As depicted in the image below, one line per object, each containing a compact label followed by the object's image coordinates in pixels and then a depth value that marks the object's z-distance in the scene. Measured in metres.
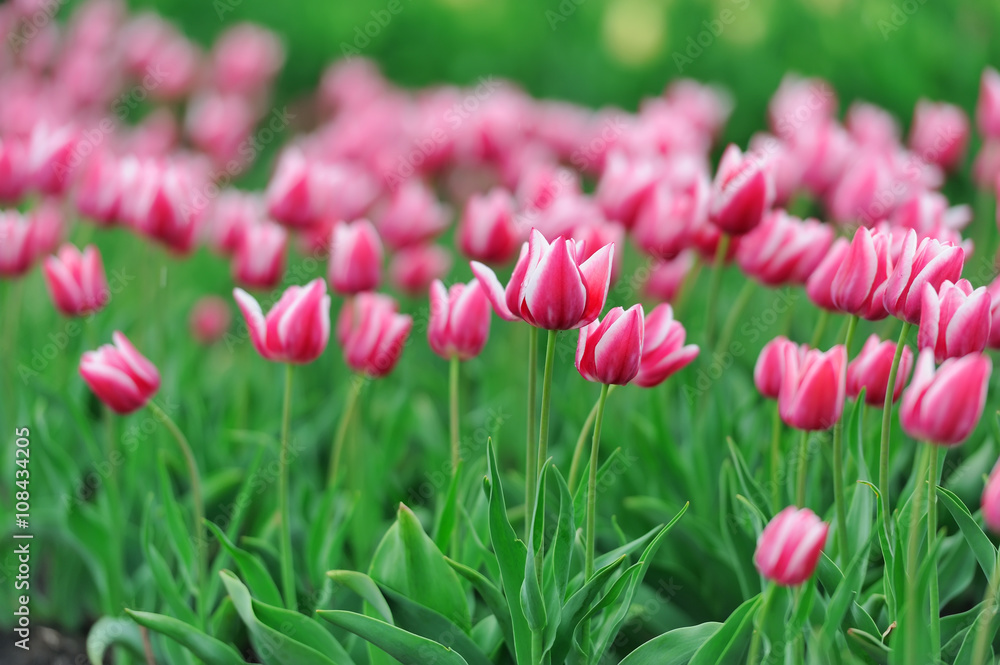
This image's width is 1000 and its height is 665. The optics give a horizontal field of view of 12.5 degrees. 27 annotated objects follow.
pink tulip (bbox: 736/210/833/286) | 2.38
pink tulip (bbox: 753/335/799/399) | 2.30
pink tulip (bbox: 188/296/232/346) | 3.40
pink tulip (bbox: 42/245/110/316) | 2.44
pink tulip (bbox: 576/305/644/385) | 2.19
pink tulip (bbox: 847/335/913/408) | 2.26
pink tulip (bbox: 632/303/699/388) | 2.25
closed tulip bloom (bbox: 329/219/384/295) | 2.44
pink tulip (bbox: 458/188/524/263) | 2.52
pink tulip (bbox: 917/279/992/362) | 2.17
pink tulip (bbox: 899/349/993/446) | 2.12
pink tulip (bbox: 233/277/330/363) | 2.31
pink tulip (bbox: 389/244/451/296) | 2.89
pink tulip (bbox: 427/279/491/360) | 2.31
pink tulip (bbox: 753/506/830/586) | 2.15
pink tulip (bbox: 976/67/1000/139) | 2.84
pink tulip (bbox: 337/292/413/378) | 2.36
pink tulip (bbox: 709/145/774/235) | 2.37
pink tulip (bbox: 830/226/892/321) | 2.24
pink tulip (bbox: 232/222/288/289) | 2.51
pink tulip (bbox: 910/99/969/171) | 2.97
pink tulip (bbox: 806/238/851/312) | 2.30
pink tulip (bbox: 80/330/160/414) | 2.32
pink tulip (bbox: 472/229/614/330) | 2.18
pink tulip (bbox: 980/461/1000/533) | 2.11
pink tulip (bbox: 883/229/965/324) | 2.19
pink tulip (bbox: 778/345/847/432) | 2.22
